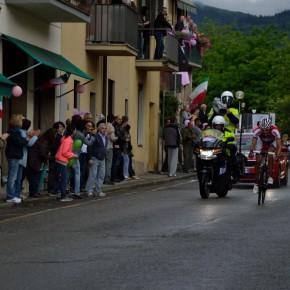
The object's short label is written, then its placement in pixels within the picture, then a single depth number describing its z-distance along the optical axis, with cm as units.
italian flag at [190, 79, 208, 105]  4575
